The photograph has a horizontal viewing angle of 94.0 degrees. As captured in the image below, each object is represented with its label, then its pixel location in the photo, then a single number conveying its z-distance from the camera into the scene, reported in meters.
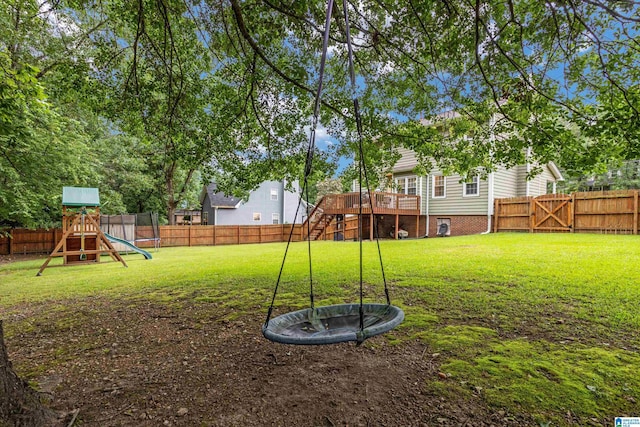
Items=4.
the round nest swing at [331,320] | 2.30
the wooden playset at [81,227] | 8.80
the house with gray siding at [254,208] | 22.25
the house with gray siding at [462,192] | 12.58
